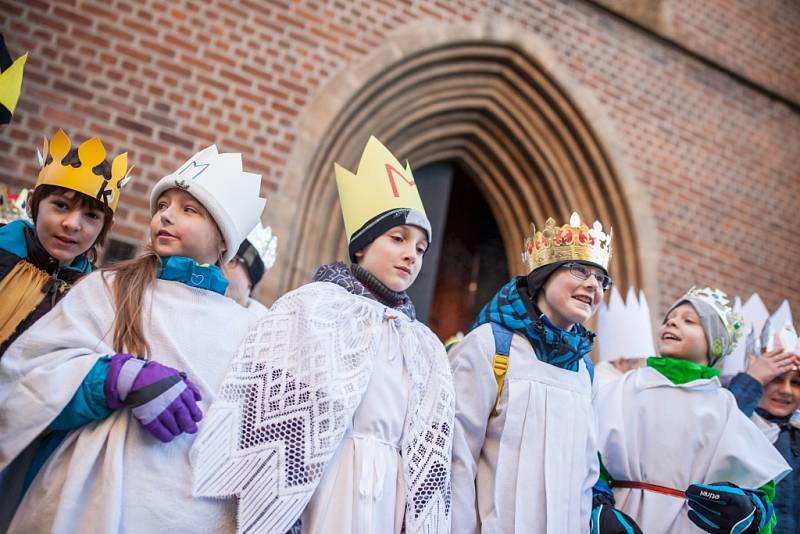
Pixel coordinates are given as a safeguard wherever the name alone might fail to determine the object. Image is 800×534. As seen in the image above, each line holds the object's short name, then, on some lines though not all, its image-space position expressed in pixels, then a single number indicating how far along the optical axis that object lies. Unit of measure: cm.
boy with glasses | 200
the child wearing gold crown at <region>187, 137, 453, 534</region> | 158
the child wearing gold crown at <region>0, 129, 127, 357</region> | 192
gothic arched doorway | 492
